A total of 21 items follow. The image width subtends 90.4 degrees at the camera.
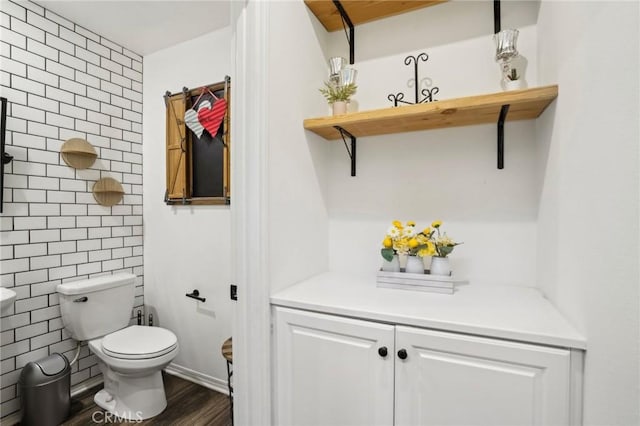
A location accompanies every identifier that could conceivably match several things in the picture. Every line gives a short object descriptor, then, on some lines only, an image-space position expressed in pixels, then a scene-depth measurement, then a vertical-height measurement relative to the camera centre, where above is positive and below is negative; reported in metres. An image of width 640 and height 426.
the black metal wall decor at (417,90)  1.47 +0.55
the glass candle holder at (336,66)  1.47 +0.66
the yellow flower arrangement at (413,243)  1.27 -0.14
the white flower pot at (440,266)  1.26 -0.23
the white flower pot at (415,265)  1.30 -0.23
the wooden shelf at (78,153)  2.05 +0.35
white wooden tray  1.22 -0.29
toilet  1.86 -0.84
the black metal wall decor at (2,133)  1.72 +0.40
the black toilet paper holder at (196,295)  2.22 -0.62
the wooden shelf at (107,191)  2.23 +0.11
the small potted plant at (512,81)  1.22 +0.50
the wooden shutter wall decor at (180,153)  2.24 +0.40
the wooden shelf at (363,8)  1.44 +0.94
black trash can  1.75 -1.05
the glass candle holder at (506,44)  1.20 +0.63
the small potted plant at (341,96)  1.44 +0.51
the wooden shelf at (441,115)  1.08 +0.37
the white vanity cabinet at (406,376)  0.83 -0.50
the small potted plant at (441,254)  1.27 -0.18
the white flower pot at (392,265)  1.34 -0.24
